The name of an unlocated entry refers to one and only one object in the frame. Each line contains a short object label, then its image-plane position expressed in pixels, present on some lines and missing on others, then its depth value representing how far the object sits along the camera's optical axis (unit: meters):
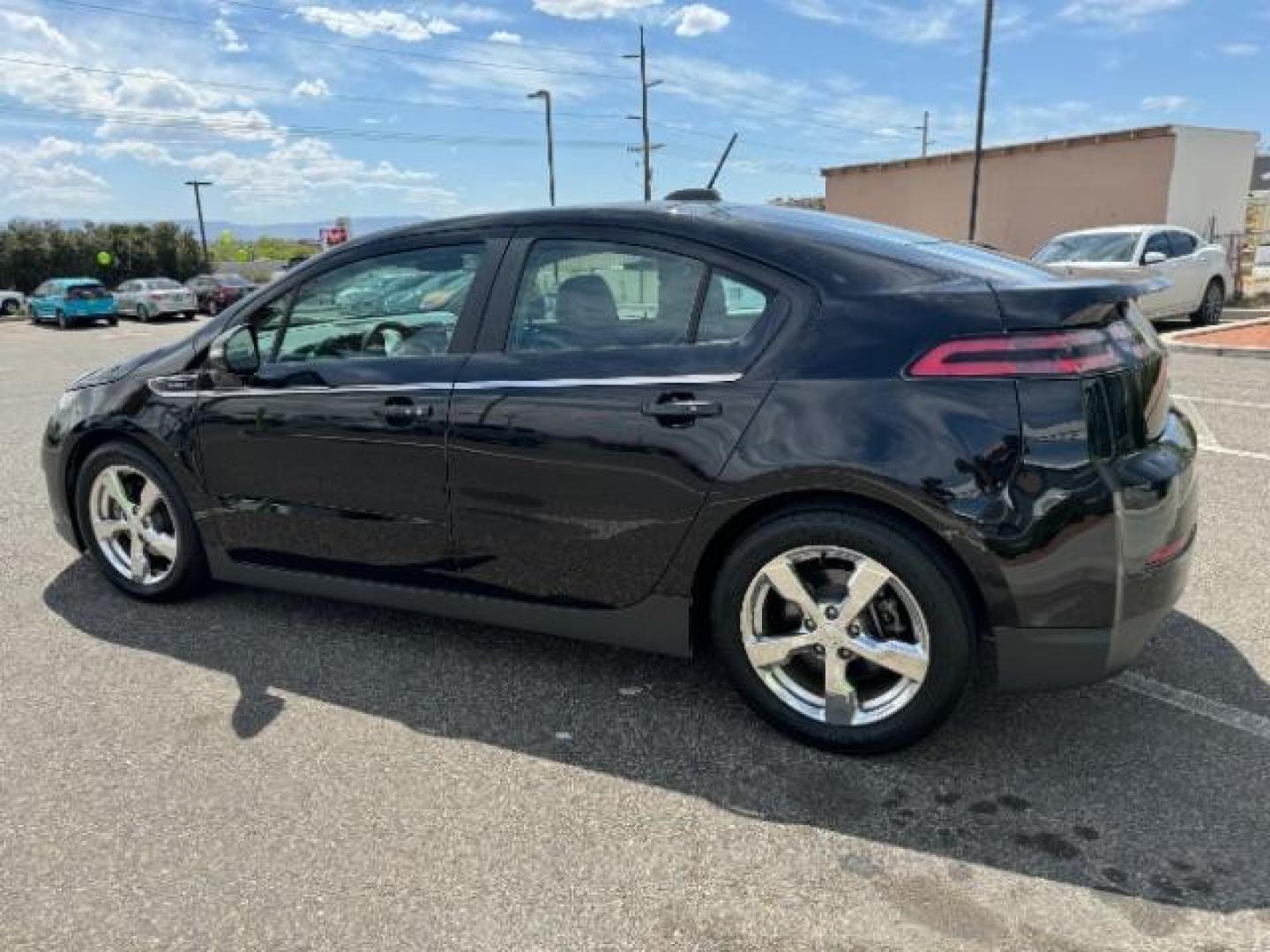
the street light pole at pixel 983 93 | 24.53
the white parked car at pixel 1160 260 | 13.61
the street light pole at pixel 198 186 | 55.47
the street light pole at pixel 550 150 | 37.78
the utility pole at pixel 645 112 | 35.72
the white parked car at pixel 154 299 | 32.28
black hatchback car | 2.60
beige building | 22.25
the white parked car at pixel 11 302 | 37.34
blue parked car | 30.09
